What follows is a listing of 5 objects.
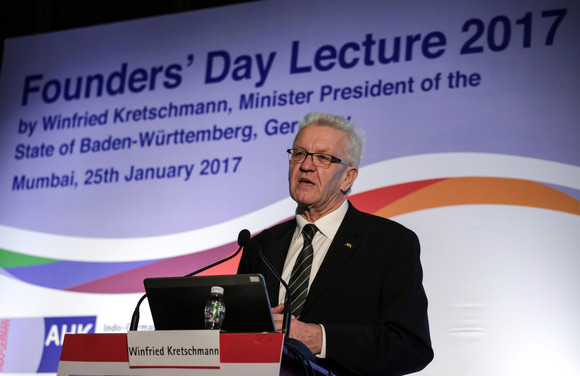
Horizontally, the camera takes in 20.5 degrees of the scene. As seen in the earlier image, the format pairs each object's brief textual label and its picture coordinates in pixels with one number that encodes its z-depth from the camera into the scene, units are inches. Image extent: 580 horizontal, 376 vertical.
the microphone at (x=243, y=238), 191.8
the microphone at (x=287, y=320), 180.8
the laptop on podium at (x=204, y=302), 180.4
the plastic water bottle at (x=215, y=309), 180.9
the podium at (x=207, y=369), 173.7
